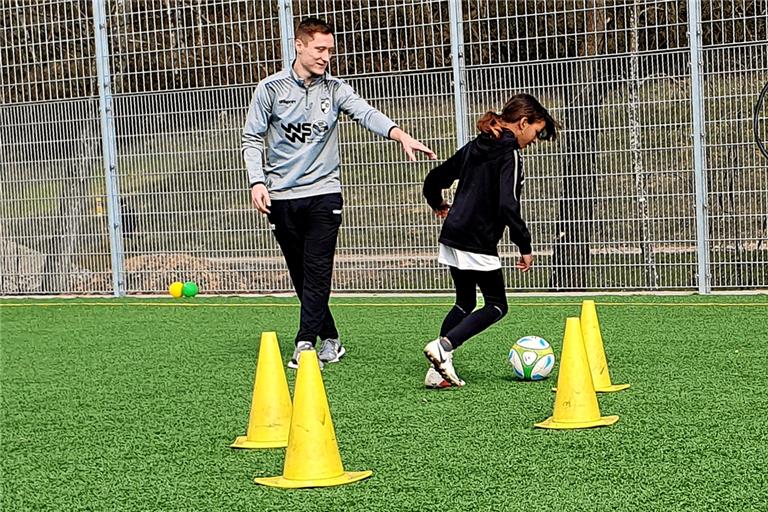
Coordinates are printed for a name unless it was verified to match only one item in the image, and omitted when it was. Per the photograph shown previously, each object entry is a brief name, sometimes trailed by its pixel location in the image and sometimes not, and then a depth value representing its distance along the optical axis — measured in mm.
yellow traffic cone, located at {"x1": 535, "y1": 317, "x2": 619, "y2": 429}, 8722
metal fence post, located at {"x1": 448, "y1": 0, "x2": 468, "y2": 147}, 19546
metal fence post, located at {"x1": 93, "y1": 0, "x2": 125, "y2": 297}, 22089
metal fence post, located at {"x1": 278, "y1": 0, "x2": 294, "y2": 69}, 20548
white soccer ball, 10940
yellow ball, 21429
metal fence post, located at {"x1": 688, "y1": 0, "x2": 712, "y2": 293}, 18299
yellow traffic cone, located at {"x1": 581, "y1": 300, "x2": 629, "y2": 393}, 10360
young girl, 10794
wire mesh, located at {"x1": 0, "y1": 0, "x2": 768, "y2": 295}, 18556
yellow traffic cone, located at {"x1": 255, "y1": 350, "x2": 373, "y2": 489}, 7285
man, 12542
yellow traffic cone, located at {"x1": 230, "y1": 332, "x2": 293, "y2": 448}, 8508
